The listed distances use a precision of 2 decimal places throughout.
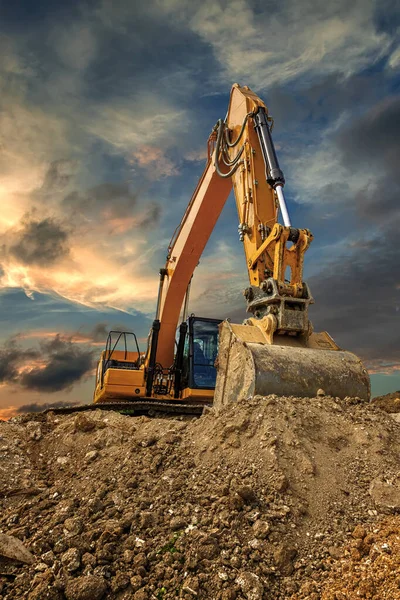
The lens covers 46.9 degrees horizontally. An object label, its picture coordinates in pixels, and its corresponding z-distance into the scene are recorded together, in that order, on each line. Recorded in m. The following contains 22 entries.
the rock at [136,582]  2.67
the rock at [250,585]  2.58
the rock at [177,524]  3.09
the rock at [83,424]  5.39
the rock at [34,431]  5.78
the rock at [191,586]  2.58
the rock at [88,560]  2.84
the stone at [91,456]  4.50
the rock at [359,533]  3.02
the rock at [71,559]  2.82
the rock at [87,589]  2.62
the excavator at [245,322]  5.23
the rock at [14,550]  2.98
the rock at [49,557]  2.94
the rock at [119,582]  2.67
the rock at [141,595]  2.59
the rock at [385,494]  3.36
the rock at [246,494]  3.25
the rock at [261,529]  2.98
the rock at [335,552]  2.88
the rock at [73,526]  3.17
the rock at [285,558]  2.80
